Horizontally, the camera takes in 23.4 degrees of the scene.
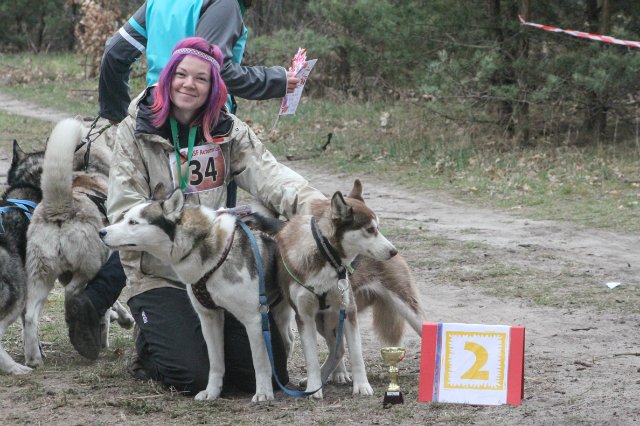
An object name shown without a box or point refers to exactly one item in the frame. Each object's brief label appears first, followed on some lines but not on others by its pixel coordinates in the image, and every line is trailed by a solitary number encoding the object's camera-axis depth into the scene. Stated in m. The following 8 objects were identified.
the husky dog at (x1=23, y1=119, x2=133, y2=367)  8.12
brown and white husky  6.84
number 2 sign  6.52
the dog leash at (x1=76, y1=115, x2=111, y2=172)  9.43
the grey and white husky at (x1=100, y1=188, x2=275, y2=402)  6.64
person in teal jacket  8.10
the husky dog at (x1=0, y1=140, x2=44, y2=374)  8.06
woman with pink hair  7.34
